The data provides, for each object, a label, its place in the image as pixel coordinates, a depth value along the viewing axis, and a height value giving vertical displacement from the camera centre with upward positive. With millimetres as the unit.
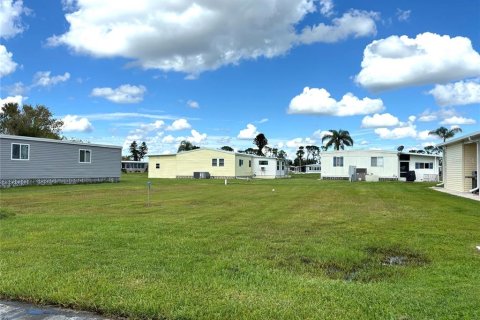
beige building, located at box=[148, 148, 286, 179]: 44031 +825
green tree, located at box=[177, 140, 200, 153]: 90912 +5975
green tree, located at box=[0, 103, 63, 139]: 51844 +6571
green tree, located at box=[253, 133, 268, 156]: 84000 +6361
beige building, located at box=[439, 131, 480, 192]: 20453 +423
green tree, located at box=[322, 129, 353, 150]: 57812 +4613
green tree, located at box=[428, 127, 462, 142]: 49500 +4898
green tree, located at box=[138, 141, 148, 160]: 95125 +5066
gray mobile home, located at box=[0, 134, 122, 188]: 23375 +675
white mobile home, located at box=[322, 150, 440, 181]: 40531 +709
